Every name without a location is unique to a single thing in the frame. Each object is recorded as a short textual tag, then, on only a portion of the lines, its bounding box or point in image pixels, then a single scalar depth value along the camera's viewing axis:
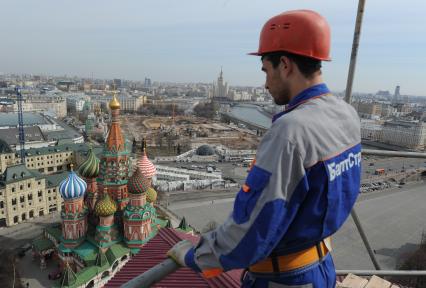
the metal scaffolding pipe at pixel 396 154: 2.48
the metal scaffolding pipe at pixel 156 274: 1.32
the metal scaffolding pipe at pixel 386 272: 2.31
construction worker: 1.07
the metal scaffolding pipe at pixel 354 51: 2.40
